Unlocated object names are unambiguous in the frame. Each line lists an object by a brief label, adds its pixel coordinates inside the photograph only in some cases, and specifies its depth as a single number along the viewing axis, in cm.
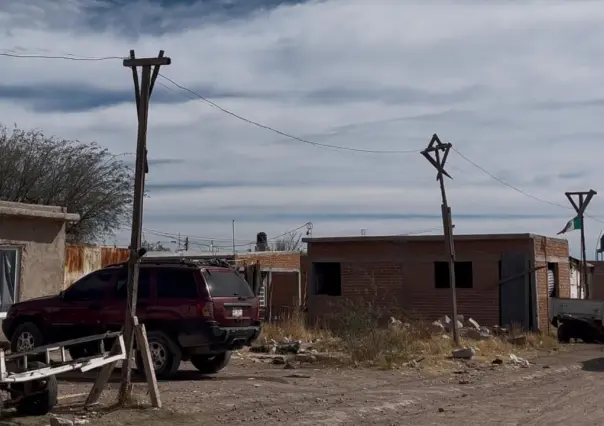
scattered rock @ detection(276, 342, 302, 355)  2133
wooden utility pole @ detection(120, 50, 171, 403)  1213
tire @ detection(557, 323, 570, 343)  2795
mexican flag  3412
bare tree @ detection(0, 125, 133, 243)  3319
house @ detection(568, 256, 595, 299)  3656
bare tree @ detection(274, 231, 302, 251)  6704
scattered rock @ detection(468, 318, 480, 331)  2615
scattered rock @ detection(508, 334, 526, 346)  2484
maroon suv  1566
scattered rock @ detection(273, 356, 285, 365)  1922
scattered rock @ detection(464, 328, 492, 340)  2419
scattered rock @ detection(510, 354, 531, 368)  2017
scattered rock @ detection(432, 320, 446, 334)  2414
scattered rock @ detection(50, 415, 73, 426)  1025
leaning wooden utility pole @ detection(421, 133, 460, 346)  2292
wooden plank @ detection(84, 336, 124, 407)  1180
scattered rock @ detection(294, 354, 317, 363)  1928
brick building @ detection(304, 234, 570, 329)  2912
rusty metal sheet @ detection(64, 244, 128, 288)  2416
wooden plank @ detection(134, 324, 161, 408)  1183
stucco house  1923
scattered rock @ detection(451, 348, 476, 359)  2025
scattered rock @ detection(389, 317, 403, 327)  2154
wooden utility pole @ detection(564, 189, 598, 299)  3322
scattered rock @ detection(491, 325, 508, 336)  2694
